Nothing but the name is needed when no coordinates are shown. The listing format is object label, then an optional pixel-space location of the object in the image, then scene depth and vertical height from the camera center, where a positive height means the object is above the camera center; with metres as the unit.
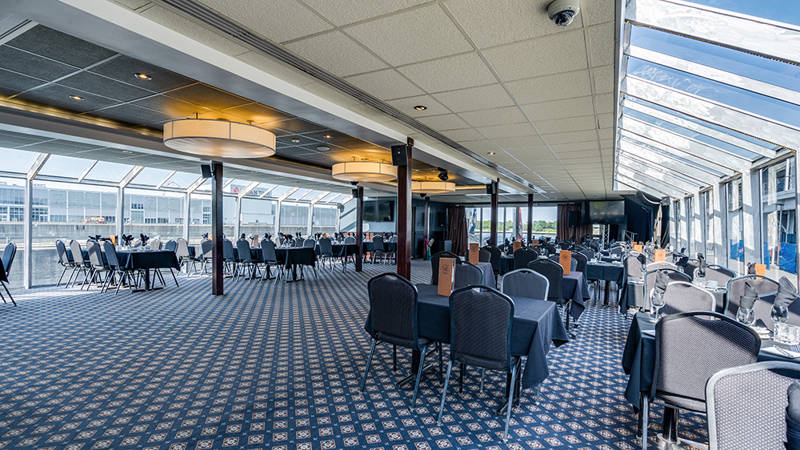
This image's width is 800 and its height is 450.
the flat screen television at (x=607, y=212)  17.27 +0.77
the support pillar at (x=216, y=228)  8.25 +0.01
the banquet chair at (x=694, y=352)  2.22 -0.73
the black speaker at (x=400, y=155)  6.22 +1.19
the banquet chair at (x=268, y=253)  9.93 -0.63
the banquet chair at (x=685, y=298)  3.41 -0.62
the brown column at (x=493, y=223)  11.68 +0.18
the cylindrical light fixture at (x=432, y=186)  11.94 +1.31
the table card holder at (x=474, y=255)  5.86 -0.40
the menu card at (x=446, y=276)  3.67 -0.45
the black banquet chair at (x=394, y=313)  3.26 -0.73
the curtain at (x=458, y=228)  23.09 +0.04
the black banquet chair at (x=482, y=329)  2.83 -0.75
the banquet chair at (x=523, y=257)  7.50 -0.55
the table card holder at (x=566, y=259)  5.52 -0.44
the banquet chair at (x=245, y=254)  10.39 -0.68
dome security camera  2.30 +1.31
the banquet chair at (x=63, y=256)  9.18 -0.66
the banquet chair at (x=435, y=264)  5.22 -0.54
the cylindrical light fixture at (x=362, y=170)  8.15 +1.24
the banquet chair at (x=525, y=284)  4.10 -0.60
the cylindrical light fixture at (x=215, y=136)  4.95 +1.20
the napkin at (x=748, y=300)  2.93 -0.54
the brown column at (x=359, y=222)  12.80 +0.20
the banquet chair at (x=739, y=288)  4.15 -0.63
